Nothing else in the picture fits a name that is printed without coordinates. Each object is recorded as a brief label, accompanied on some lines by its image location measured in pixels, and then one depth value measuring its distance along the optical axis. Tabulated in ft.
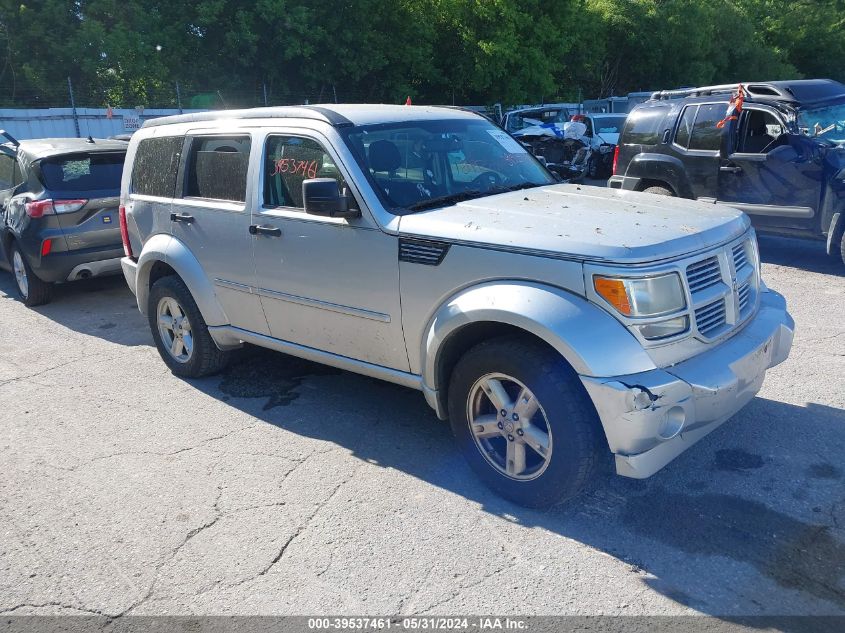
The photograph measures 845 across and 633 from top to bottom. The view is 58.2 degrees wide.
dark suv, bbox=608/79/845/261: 26.58
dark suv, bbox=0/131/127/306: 25.79
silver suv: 11.04
